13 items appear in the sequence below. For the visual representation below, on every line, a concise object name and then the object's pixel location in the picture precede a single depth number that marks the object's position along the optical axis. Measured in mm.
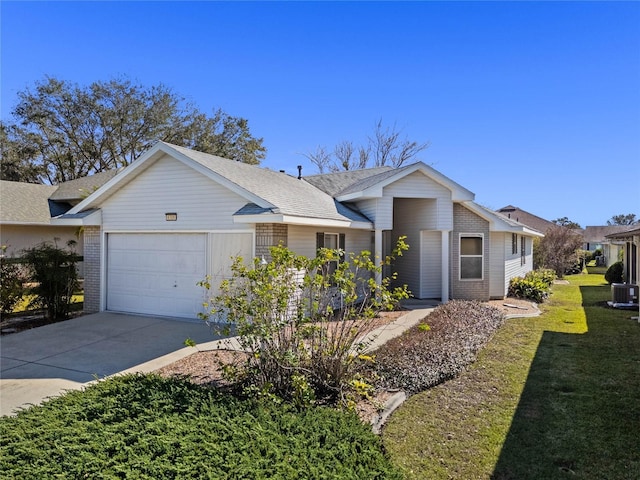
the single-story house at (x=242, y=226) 10344
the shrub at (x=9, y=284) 11219
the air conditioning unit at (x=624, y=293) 14727
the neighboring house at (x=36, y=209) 20016
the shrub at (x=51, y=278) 11297
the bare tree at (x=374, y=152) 34188
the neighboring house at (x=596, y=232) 56550
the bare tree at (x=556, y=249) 27016
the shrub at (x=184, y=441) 3303
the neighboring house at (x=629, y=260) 15134
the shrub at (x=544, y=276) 18233
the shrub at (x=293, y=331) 5352
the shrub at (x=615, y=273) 21500
